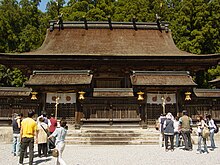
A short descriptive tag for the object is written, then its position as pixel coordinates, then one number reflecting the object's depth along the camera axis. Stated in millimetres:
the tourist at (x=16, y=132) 11141
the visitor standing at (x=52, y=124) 11657
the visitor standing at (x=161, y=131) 13984
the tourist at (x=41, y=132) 10555
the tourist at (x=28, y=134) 8883
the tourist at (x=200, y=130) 12226
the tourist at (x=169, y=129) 12750
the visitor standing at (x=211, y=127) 13281
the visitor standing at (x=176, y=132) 13820
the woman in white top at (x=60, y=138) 8039
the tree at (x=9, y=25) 33156
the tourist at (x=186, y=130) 12914
